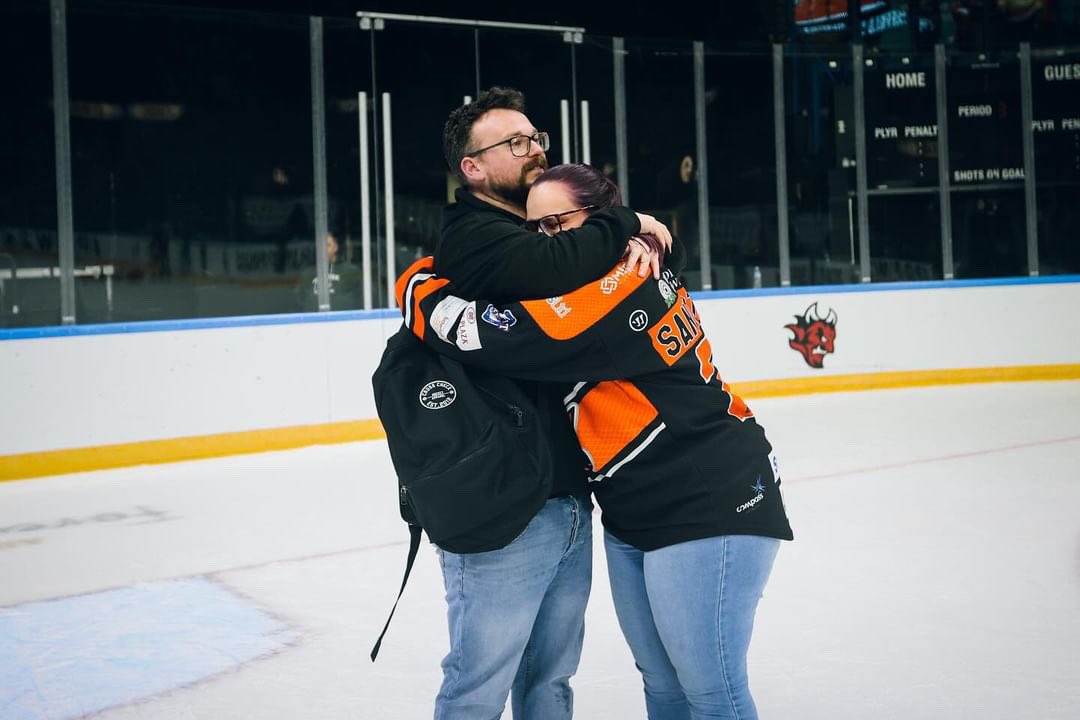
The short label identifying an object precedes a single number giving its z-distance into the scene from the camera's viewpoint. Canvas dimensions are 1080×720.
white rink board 5.77
